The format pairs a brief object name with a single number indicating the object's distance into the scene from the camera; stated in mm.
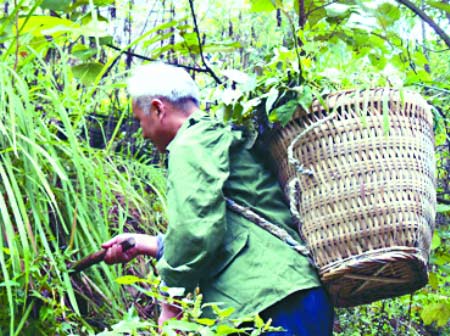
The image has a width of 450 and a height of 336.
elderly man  2656
